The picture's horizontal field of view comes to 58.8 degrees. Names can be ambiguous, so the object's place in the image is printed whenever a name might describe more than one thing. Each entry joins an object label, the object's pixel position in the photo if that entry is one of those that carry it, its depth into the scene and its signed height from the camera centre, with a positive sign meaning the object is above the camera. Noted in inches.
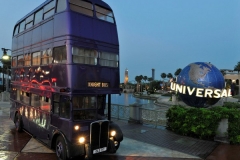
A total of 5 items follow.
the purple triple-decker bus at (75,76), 266.7 +9.6
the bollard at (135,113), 540.4 -77.1
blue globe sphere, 472.7 +7.5
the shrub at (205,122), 389.1 -73.6
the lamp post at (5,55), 754.2 +98.3
